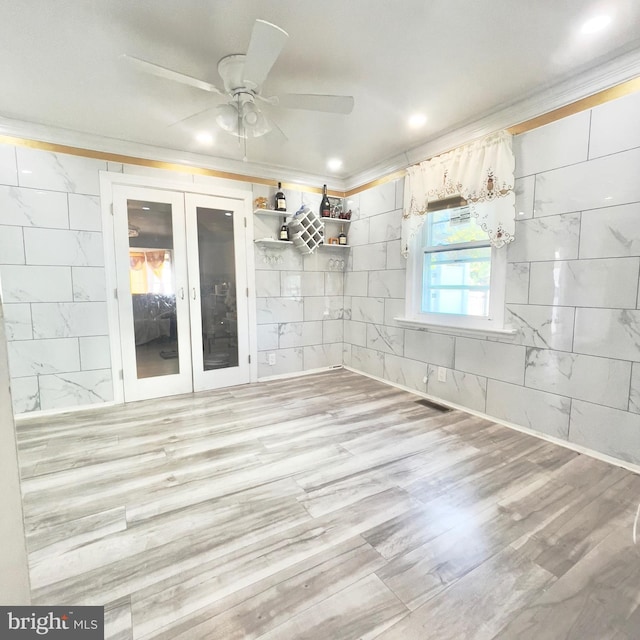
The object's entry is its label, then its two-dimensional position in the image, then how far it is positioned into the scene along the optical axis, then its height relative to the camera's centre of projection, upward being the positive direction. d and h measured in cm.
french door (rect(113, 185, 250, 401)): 315 -3
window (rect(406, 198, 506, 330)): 269 +13
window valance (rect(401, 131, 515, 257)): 246 +88
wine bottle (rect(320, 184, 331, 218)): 403 +101
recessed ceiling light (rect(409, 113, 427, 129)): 258 +137
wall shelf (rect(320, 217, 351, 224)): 403 +84
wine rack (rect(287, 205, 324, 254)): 371 +67
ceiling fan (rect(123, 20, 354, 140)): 145 +109
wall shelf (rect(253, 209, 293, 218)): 360 +84
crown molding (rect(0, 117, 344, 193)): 266 +128
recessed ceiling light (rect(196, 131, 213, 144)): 283 +134
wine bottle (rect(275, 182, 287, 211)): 369 +97
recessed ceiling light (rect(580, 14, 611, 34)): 164 +135
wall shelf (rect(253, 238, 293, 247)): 364 +52
